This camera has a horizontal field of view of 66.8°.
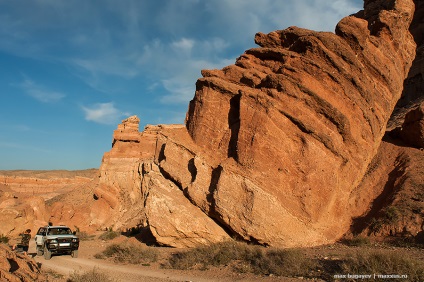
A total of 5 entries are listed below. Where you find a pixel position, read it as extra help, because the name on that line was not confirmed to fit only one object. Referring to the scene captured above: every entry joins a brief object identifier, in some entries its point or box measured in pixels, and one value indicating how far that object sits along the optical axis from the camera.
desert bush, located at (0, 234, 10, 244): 22.94
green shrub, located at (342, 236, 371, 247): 13.55
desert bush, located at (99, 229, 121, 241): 22.68
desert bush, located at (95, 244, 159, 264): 13.97
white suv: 15.88
